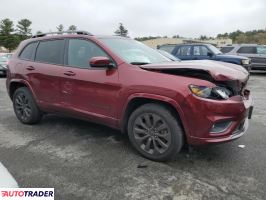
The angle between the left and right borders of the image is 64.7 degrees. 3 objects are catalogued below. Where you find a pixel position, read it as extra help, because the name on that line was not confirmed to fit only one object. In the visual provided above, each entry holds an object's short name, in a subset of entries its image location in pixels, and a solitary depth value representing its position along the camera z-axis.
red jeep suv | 2.45
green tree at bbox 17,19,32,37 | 41.86
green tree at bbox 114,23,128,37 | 48.88
